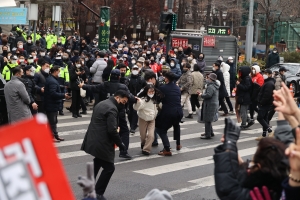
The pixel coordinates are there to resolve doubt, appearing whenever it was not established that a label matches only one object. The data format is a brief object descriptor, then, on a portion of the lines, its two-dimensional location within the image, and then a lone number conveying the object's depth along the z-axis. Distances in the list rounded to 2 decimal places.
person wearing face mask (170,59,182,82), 22.00
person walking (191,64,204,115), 19.17
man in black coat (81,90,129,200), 9.10
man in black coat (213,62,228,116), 19.09
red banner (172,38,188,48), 31.64
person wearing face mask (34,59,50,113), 14.91
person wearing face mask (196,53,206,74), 25.86
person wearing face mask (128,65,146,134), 15.76
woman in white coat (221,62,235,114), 21.62
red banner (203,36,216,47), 31.36
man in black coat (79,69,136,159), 12.71
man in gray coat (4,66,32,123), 11.91
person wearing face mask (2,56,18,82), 17.38
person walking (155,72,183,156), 13.19
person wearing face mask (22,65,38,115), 14.07
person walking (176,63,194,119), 18.25
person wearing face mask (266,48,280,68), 31.51
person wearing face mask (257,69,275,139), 15.53
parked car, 28.20
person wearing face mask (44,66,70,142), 13.85
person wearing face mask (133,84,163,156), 13.05
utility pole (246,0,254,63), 31.89
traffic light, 22.89
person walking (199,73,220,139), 15.37
